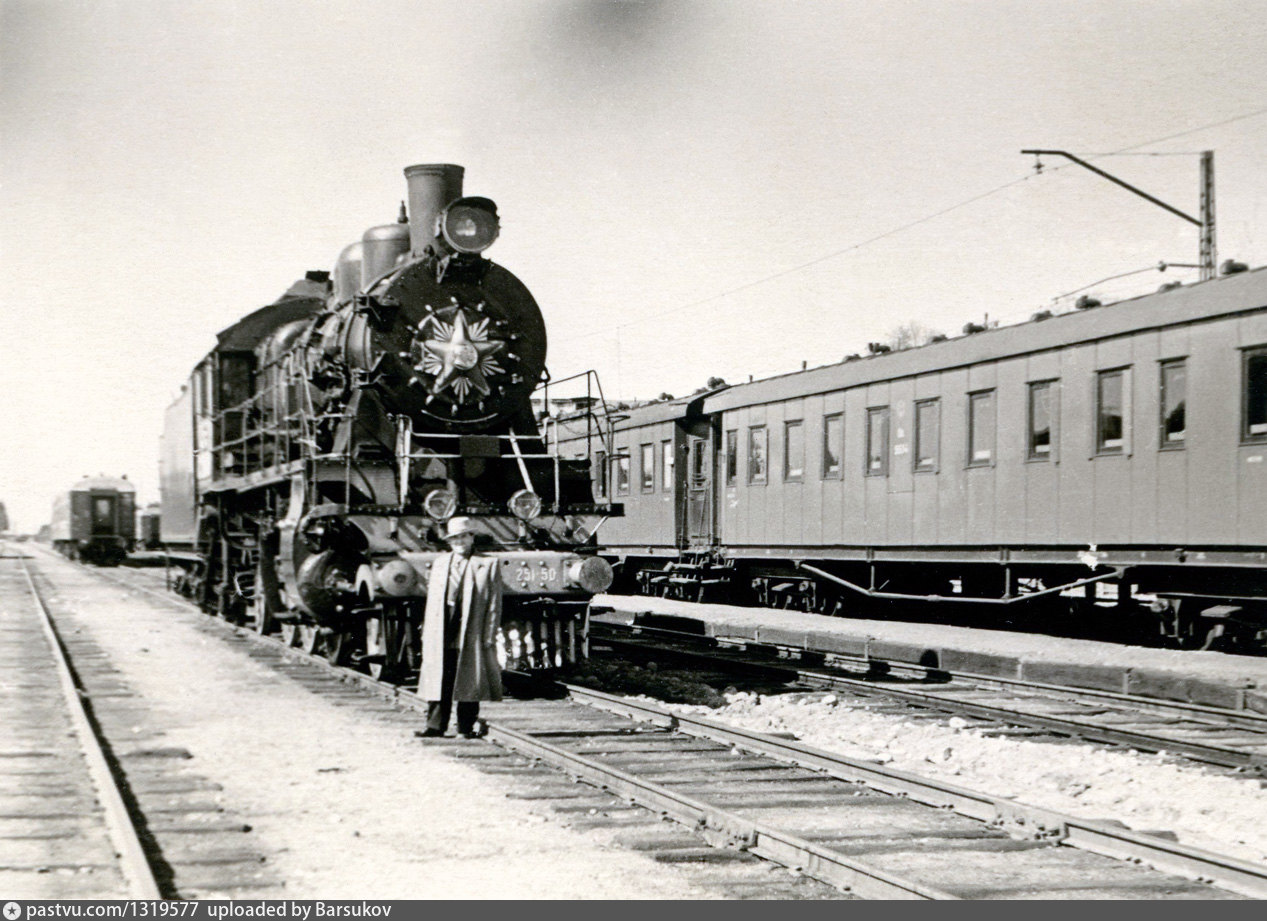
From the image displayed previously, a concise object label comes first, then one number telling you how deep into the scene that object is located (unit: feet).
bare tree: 181.78
